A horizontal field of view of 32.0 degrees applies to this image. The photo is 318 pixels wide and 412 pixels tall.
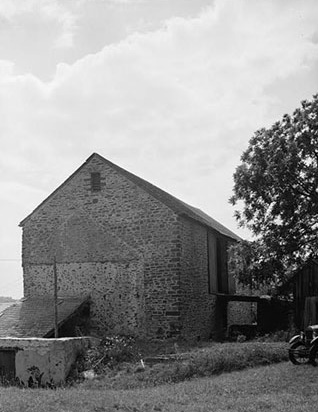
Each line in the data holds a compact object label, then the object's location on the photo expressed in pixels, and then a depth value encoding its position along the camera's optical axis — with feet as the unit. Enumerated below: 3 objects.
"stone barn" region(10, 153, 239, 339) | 74.38
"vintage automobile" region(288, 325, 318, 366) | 49.19
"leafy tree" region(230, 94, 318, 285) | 70.38
